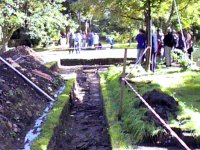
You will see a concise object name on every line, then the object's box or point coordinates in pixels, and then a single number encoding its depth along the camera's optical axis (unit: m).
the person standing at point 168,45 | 15.60
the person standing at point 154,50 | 13.72
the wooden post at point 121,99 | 7.43
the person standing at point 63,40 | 36.08
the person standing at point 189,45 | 16.02
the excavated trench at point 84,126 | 7.49
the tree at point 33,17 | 12.91
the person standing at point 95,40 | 30.61
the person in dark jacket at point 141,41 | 14.41
